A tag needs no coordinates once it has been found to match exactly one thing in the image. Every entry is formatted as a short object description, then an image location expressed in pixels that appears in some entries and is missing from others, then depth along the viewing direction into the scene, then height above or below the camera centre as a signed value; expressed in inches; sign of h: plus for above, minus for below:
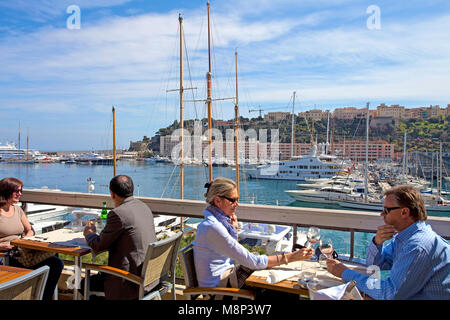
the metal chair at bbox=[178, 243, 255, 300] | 88.0 -35.6
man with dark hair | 100.8 -26.8
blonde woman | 90.5 -26.6
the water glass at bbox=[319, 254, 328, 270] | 92.6 -29.3
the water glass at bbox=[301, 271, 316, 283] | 80.4 -29.2
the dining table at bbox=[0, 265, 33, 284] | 80.6 -29.6
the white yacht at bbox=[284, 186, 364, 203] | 1579.7 -199.1
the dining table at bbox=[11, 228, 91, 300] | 110.1 -30.8
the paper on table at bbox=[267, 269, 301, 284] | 83.7 -30.8
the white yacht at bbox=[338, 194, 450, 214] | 1362.5 -213.8
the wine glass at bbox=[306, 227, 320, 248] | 99.4 -24.4
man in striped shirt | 68.1 -21.9
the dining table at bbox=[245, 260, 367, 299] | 78.9 -30.9
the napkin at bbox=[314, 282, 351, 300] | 59.2 -24.4
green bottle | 138.9 -25.4
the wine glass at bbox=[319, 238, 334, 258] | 94.1 -26.3
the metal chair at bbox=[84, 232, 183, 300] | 95.3 -34.5
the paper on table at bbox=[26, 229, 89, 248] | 116.5 -30.6
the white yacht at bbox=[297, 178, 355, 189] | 1815.9 -173.2
